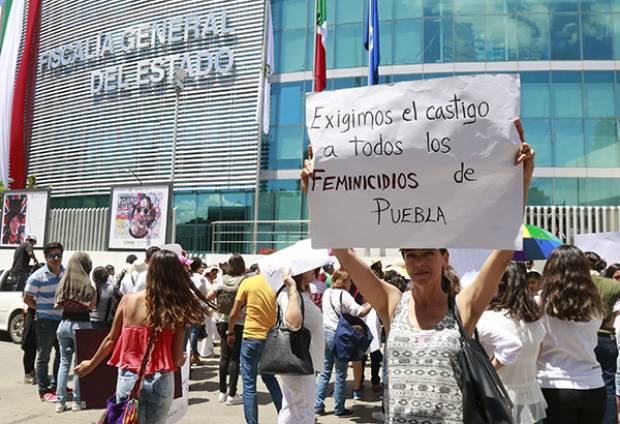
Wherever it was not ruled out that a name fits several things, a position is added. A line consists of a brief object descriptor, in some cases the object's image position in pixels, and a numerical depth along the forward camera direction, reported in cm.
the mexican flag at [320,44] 1625
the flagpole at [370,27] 1707
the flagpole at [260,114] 2477
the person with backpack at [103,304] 812
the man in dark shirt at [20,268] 1319
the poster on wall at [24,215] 2267
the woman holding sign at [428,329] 235
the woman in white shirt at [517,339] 388
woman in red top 393
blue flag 1670
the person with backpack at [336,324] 743
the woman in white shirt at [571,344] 391
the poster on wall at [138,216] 2003
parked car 1267
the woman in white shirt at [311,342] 528
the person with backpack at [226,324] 776
